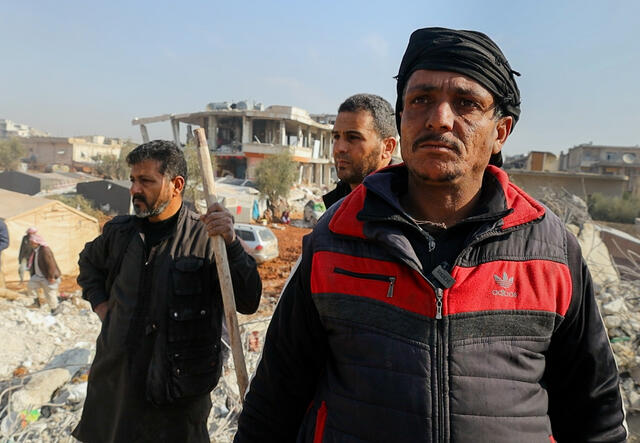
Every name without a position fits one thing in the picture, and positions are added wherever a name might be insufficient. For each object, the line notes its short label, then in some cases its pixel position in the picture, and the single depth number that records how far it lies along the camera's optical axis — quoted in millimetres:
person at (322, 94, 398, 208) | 2520
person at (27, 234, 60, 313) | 7707
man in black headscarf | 1069
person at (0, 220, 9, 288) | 6805
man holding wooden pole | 2119
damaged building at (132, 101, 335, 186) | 34625
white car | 13617
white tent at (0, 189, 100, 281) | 10406
